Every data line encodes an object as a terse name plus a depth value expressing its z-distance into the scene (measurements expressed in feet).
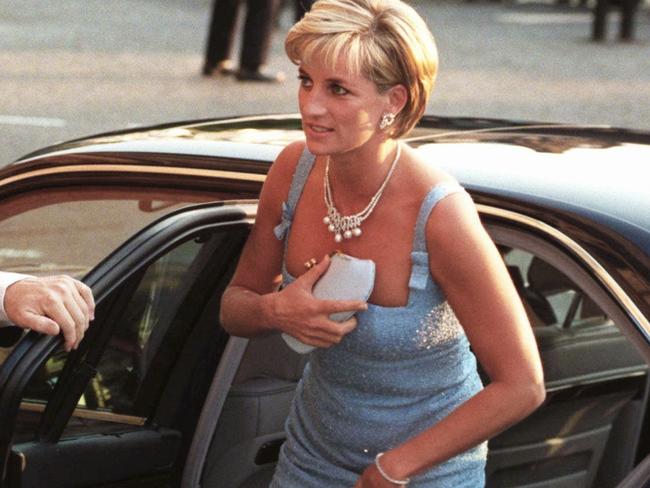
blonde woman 13.56
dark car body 15.00
